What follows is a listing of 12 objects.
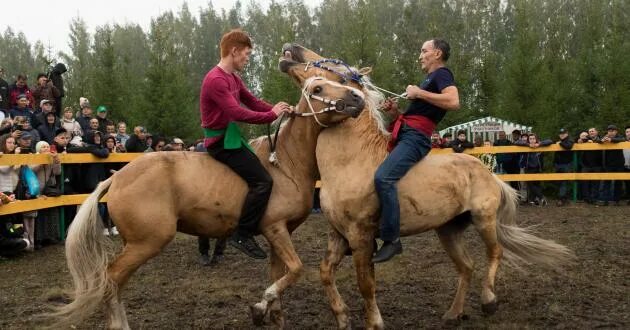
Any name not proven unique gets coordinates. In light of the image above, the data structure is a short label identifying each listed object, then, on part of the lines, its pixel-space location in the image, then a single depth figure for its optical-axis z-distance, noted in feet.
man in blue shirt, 15.11
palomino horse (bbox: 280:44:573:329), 15.35
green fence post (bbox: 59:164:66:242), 31.99
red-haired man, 15.46
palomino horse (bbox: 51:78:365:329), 14.76
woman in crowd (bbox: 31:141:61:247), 30.40
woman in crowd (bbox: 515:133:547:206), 45.67
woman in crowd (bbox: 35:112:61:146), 35.42
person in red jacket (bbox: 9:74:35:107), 43.36
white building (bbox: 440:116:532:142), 68.18
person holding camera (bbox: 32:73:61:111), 45.16
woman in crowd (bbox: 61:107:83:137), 38.68
